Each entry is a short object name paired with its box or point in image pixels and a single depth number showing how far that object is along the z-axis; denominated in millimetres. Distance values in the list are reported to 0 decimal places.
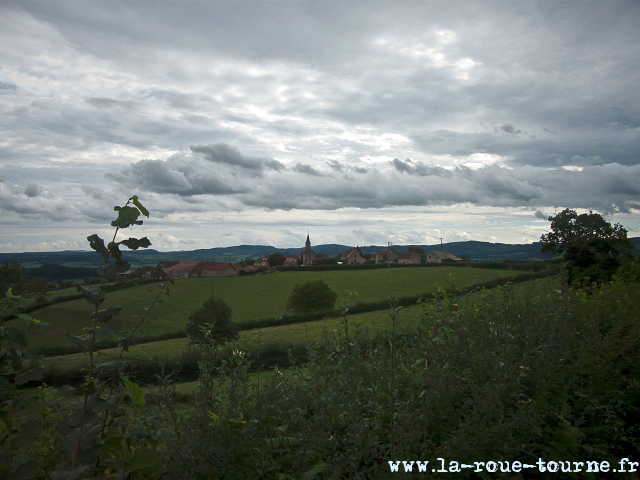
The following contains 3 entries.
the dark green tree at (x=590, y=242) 32312
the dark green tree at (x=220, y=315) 18806
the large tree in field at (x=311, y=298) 41562
